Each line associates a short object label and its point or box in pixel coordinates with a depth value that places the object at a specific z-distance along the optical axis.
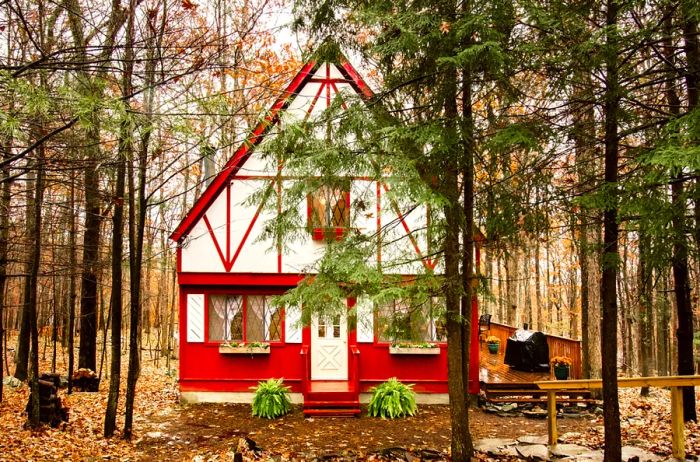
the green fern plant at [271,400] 10.83
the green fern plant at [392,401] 10.88
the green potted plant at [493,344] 17.08
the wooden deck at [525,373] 11.82
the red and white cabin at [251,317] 12.07
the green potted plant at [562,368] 12.57
